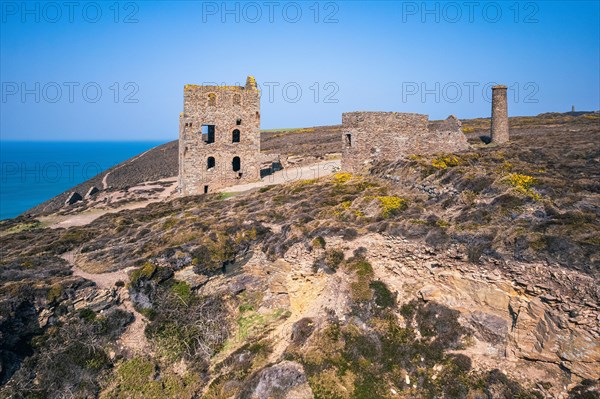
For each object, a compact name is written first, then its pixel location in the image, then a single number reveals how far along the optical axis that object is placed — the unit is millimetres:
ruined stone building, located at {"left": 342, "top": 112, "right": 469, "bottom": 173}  27828
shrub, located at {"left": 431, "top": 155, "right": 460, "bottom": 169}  21656
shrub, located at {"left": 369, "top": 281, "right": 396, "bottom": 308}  14344
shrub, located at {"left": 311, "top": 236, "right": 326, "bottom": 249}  17266
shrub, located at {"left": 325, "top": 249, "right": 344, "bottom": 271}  16269
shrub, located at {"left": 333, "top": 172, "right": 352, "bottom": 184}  26047
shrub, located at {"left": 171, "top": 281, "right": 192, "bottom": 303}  17428
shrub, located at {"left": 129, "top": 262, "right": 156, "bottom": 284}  17672
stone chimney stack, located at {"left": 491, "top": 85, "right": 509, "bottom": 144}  38250
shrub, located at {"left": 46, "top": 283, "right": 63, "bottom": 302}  16266
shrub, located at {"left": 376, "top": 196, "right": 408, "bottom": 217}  17656
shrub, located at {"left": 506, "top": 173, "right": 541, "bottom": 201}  15500
